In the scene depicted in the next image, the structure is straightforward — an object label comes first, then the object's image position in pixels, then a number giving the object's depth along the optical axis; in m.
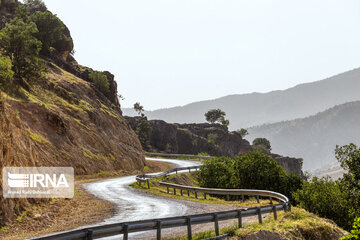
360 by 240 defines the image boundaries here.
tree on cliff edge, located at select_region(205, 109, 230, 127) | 161.25
